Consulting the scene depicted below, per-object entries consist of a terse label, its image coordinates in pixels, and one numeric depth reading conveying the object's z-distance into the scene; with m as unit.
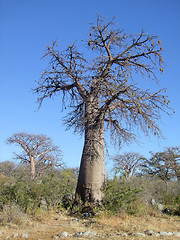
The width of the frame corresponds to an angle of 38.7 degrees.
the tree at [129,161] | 24.55
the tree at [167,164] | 20.58
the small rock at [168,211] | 7.21
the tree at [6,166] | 23.43
